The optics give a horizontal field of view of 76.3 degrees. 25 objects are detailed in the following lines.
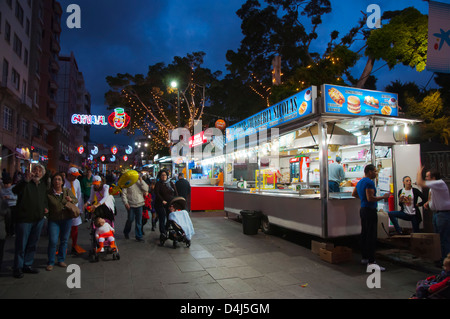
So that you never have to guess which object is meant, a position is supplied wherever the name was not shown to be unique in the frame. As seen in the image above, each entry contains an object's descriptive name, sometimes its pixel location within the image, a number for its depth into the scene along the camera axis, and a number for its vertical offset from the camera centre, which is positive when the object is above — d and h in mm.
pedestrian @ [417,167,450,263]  5465 -589
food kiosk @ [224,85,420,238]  6773 +782
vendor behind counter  8023 -44
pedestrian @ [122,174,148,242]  7805 -700
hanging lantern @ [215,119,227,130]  18250 +3258
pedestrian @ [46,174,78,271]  5402 -820
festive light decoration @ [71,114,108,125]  20031 +3993
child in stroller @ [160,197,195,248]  7156 -1220
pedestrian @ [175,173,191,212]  10867 -452
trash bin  8812 -1455
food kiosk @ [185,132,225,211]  14141 -386
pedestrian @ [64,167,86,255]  6363 -358
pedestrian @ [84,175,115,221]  6375 -588
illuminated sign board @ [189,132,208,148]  15525 +2013
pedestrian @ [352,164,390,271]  5582 -779
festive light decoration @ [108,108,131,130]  18419 +3715
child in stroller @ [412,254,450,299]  3281 -1326
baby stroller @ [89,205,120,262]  5988 -1417
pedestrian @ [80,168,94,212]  10812 -287
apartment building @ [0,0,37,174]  20188 +7125
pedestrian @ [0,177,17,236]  7147 -679
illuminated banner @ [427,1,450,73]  4781 +2254
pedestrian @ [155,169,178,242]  7906 -560
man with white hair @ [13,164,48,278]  4902 -717
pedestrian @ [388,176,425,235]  7090 -754
